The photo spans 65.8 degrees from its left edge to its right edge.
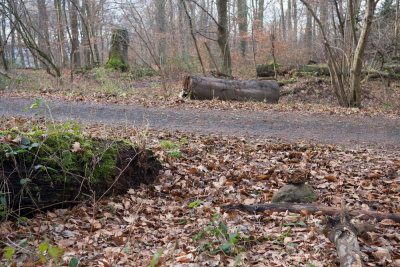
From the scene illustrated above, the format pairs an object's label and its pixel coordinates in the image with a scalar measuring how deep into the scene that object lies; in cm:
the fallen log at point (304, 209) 344
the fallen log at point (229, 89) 1095
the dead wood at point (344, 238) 241
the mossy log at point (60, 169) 329
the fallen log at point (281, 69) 1812
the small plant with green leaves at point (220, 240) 277
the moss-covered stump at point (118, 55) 1877
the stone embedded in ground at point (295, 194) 401
